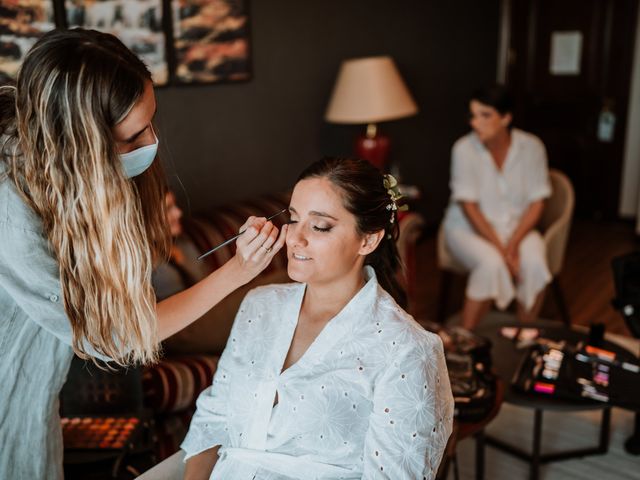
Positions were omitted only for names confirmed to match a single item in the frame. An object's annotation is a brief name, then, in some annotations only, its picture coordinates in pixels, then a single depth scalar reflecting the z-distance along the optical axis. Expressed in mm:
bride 1319
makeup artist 1099
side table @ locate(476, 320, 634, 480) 1998
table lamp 3445
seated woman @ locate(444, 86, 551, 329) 3135
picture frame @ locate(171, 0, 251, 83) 2889
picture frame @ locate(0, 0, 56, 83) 2299
